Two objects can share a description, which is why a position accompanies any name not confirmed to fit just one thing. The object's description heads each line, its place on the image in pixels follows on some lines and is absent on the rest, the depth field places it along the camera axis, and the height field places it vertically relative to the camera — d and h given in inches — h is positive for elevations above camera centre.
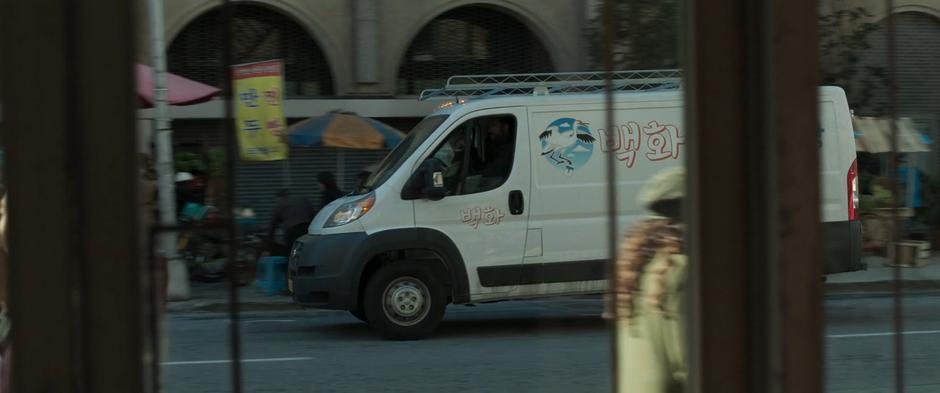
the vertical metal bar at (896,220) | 177.9 -3.3
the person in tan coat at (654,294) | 165.6 -8.5
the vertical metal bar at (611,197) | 161.8 -0.7
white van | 637.3 -8.5
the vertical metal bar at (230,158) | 138.4 +2.5
